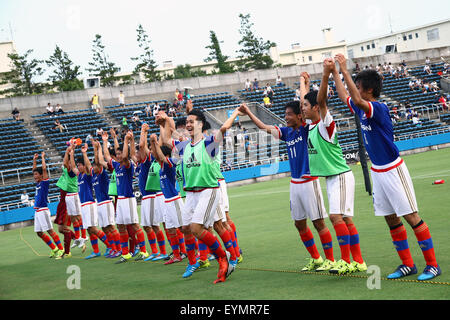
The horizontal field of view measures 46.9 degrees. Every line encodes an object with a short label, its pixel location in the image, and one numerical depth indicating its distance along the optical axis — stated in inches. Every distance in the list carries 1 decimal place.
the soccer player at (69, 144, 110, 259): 483.5
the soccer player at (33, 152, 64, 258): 528.7
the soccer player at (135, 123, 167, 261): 409.4
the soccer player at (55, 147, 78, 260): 513.3
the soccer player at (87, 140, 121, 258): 470.3
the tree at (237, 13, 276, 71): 2886.3
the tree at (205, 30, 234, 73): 3014.3
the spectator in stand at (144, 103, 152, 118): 1563.7
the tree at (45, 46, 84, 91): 2738.7
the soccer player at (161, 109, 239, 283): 291.3
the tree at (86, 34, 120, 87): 2635.3
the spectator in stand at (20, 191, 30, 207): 1072.3
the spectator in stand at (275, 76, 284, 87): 1870.1
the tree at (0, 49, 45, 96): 2399.1
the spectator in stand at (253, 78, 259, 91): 1813.5
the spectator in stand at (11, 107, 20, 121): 1487.7
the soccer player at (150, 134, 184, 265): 379.9
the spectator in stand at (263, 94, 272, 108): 1653.3
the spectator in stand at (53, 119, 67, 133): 1449.1
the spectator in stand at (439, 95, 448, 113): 1604.3
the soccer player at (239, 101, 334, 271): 272.1
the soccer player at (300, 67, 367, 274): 256.7
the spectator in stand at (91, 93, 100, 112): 1606.7
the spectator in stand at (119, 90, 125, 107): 1662.2
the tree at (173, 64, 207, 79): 3625.2
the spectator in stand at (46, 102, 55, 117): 1535.4
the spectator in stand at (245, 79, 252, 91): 1817.2
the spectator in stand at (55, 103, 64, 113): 1546.5
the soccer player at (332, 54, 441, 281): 229.0
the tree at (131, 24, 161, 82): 2664.9
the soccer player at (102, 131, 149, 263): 429.1
